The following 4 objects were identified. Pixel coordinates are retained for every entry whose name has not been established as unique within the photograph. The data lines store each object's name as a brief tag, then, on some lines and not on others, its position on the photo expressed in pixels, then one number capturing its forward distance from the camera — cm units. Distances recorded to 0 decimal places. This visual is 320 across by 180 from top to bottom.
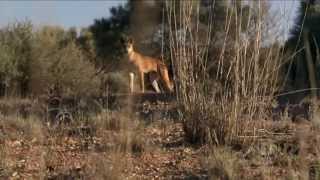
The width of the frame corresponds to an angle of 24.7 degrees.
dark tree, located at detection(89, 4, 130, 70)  3469
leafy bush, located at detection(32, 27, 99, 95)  2265
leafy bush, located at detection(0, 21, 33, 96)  2295
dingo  2300
